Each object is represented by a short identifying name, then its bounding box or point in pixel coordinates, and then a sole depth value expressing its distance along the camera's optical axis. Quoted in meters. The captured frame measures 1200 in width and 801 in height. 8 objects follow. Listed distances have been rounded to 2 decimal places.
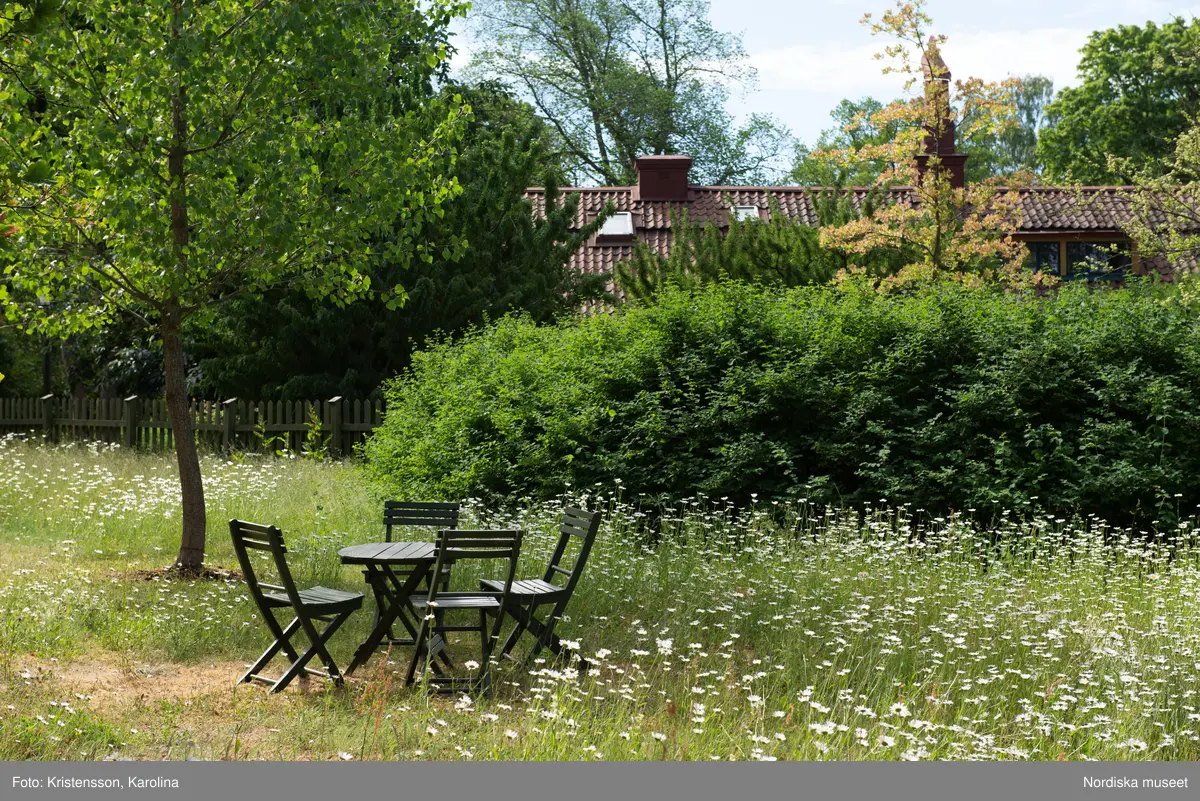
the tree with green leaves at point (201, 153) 8.24
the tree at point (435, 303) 16.50
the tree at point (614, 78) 39.00
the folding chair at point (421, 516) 7.80
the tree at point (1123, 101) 38.34
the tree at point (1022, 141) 50.78
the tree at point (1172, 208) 13.97
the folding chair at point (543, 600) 6.20
